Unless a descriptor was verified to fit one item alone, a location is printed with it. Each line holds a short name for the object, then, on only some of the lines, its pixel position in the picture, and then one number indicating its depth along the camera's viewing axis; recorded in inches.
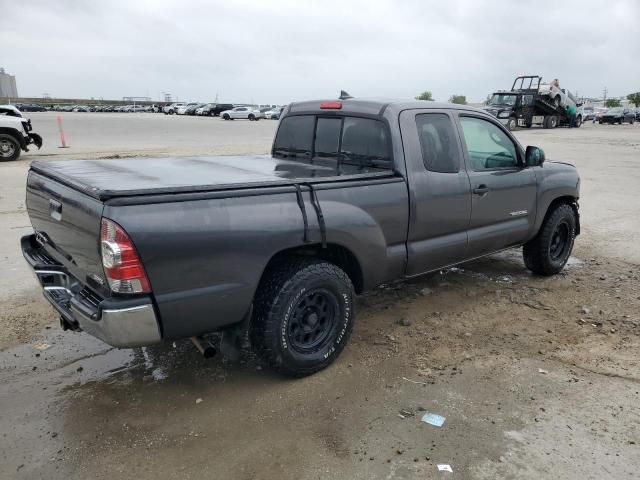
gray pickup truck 107.7
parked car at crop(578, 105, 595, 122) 2118.6
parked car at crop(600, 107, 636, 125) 1865.2
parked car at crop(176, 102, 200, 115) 2571.4
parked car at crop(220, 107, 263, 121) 1978.3
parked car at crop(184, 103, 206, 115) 2461.6
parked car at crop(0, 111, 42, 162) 567.8
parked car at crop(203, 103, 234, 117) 2358.5
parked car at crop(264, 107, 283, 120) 2156.6
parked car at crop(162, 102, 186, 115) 2672.2
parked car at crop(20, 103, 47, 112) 2849.4
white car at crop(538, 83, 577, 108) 1259.2
